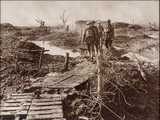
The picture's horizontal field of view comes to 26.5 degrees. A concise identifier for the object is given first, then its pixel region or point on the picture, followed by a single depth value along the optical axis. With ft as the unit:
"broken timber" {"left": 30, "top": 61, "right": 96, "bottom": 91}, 31.60
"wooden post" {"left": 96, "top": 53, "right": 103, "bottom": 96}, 30.01
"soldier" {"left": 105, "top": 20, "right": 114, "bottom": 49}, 36.81
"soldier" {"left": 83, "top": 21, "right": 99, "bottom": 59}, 33.17
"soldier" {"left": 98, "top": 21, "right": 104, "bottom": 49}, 33.50
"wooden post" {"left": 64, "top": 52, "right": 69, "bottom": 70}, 35.06
